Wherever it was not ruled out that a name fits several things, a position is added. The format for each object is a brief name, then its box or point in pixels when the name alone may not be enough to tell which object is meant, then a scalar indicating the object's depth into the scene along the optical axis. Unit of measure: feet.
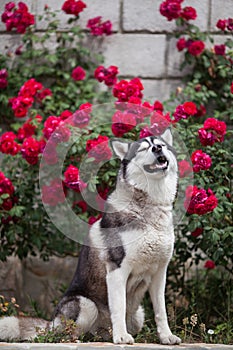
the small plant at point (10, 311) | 27.22
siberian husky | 20.83
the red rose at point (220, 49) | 31.09
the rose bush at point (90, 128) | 25.11
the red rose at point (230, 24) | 29.67
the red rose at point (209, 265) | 28.55
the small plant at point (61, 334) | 21.37
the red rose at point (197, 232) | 26.07
